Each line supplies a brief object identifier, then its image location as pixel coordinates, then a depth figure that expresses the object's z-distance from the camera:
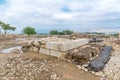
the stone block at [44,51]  3.80
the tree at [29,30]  15.88
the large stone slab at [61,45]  3.58
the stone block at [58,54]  3.56
